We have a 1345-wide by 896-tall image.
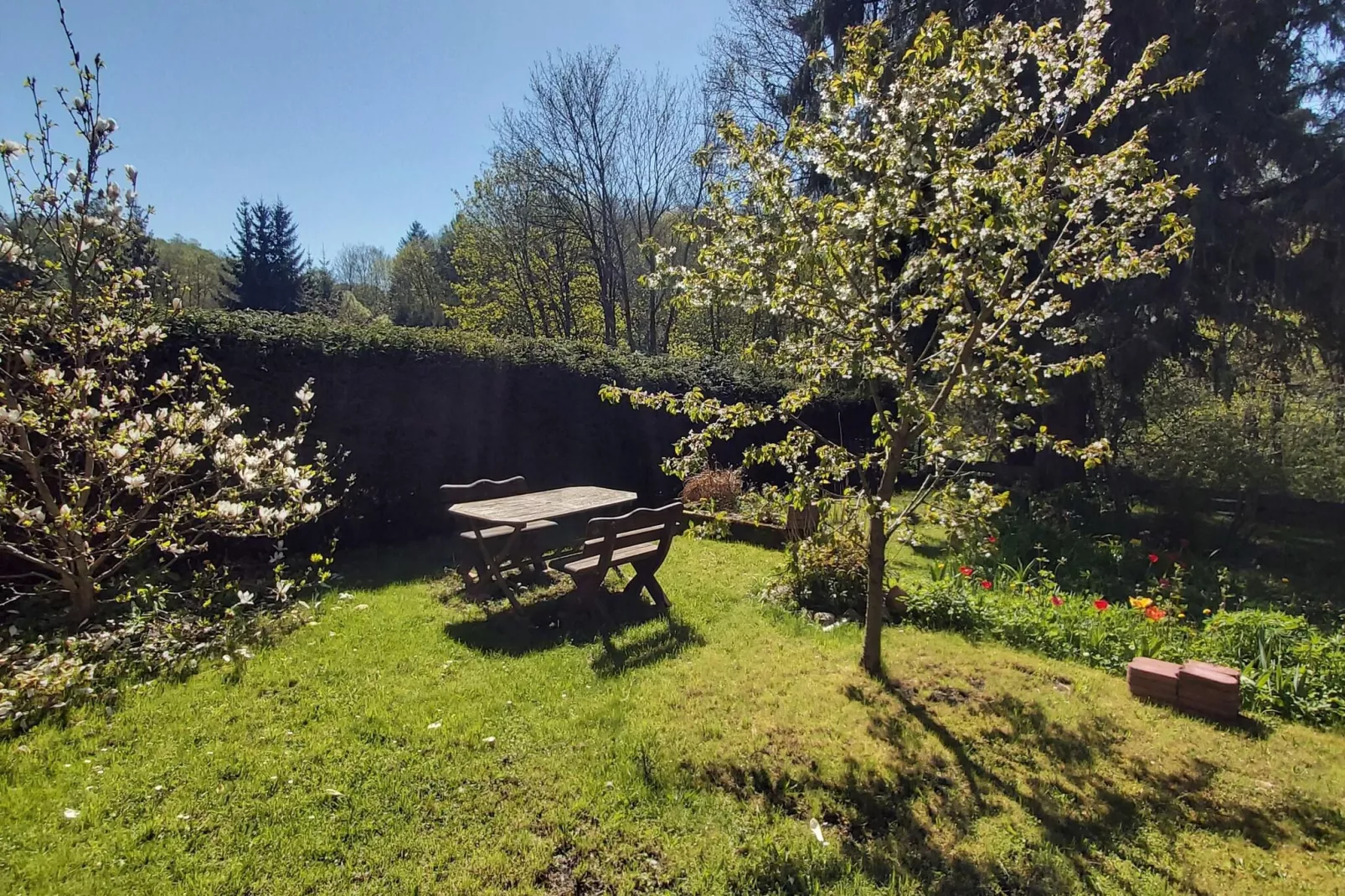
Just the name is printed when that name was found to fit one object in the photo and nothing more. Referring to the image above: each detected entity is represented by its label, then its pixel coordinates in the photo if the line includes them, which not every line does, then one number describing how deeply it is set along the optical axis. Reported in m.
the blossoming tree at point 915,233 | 3.29
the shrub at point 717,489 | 8.69
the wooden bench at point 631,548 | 4.74
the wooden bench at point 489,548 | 5.27
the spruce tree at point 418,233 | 45.53
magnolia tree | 3.83
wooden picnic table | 5.02
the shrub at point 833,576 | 5.44
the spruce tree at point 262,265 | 31.89
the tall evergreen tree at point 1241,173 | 7.23
